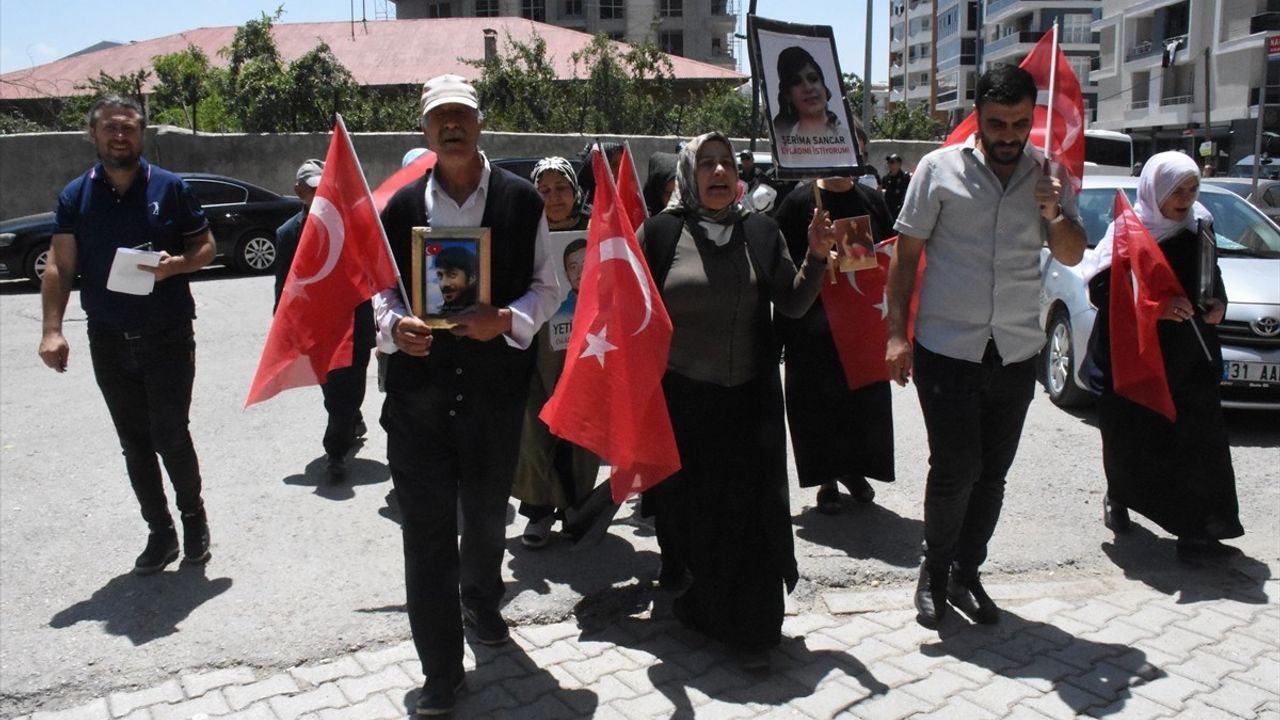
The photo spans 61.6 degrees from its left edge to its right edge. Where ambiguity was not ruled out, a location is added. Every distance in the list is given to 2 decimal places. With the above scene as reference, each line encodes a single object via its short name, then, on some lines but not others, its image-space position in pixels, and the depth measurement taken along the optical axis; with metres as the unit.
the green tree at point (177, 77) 29.89
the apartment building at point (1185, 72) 49.31
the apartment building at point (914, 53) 102.56
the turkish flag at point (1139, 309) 5.14
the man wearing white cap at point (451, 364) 3.66
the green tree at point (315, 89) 24.00
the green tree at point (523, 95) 29.06
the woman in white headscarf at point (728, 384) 4.02
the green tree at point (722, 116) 31.22
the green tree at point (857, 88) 34.00
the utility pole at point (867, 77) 23.25
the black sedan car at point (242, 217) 16.44
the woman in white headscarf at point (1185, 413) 5.13
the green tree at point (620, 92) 29.62
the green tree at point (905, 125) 39.16
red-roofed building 45.25
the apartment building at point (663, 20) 71.69
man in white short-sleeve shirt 4.09
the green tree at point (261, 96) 23.81
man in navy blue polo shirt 4.75
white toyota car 7.30
